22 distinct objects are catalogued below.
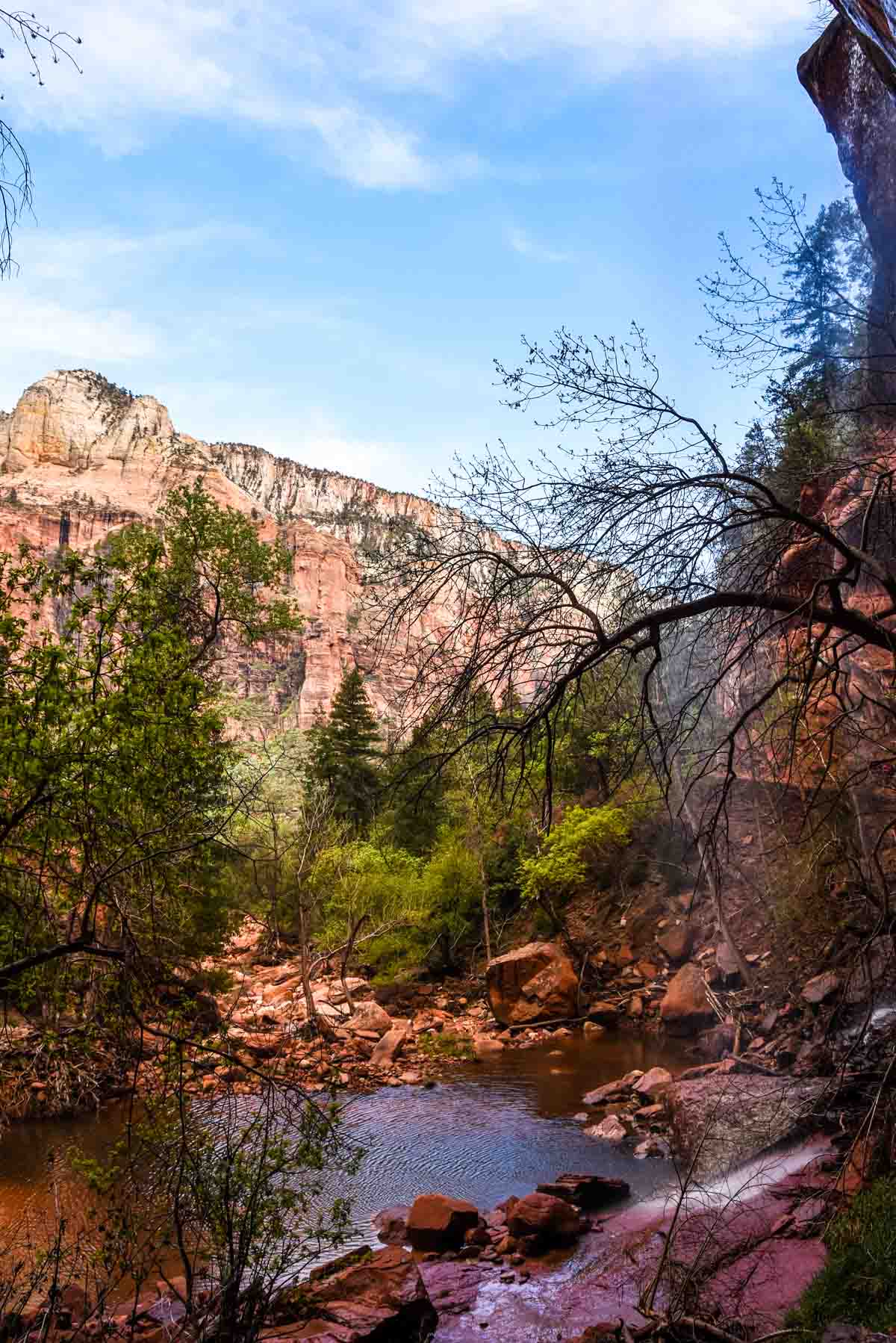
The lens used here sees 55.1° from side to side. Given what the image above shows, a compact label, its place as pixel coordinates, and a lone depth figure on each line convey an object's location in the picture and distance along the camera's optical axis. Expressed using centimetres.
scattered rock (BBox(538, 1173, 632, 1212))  965
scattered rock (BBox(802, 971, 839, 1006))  1221
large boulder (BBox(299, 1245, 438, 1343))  615
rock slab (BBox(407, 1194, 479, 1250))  869
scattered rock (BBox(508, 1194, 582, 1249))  857
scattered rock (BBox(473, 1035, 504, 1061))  1767
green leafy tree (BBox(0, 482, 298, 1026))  439
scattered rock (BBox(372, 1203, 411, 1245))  894
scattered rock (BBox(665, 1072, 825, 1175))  870
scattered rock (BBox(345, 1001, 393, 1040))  1898
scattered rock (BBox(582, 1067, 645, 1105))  1379
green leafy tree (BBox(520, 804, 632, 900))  2172
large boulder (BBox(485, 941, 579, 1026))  1923
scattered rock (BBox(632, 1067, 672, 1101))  1347
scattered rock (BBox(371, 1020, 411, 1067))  1683
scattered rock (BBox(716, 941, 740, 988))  1683
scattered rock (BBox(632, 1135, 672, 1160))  1125
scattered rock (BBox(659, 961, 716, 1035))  1675
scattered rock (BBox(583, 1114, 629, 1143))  1205
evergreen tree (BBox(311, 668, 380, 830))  3232
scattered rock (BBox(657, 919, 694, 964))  2055
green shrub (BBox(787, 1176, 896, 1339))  480
